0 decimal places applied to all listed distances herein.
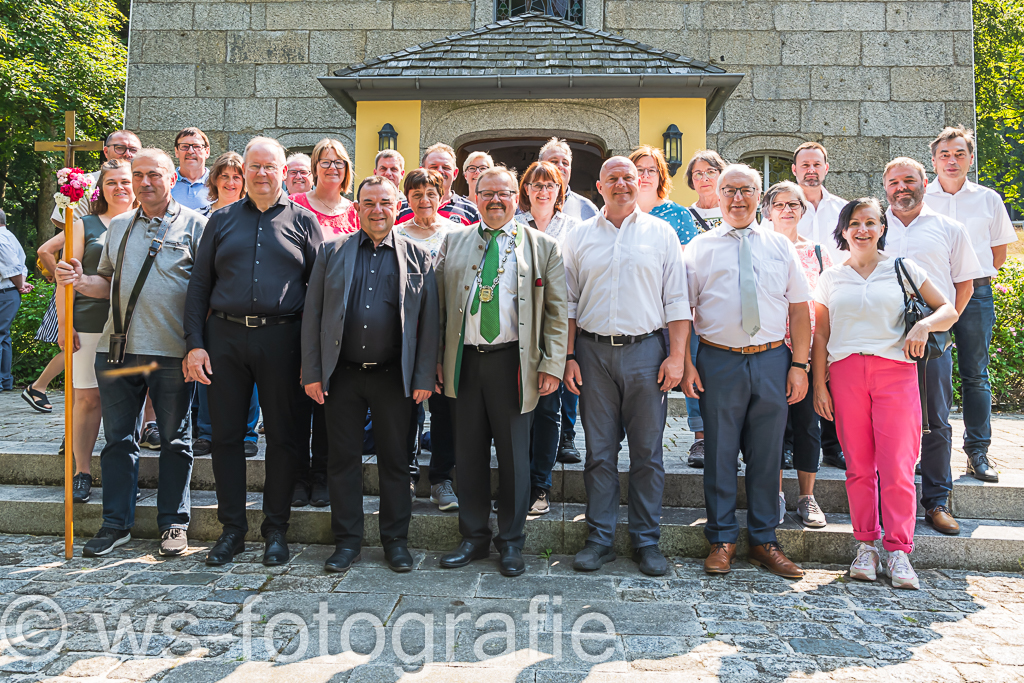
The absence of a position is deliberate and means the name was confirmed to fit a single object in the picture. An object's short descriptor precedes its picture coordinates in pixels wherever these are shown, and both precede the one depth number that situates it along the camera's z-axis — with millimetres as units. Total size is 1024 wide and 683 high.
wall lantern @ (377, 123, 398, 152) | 8883
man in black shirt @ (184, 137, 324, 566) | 3936
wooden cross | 4051
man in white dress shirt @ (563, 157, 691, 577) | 3938
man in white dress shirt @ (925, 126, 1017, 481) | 4770
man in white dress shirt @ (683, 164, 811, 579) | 3932
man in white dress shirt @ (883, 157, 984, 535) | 4352
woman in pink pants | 3797
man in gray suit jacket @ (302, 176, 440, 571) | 3844
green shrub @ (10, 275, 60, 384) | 8922
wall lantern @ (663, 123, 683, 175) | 8781
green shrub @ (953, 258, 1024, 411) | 8039
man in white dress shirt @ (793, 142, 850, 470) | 5258
